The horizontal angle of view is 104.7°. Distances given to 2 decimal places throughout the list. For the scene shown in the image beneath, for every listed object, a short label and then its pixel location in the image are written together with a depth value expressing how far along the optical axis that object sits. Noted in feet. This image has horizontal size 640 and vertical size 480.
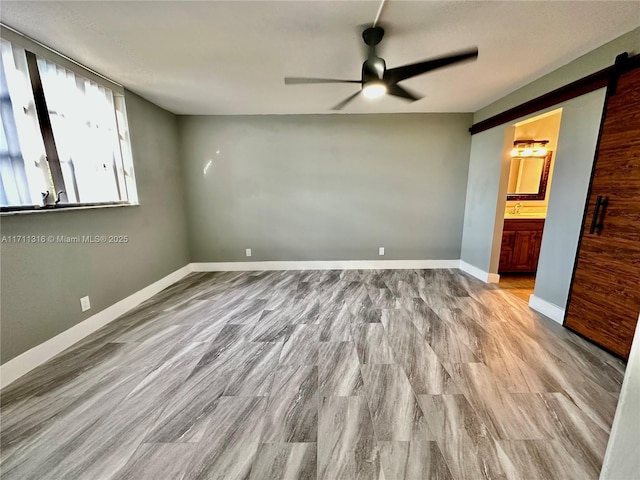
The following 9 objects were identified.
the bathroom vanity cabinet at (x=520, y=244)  12.41
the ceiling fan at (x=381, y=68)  5.78
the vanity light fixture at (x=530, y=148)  12.98
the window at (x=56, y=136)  6.06
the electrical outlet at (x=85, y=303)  7.74
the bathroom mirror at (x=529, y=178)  13.26
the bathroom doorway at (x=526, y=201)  12.46
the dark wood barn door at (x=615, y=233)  6.34
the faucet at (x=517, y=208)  13.65
